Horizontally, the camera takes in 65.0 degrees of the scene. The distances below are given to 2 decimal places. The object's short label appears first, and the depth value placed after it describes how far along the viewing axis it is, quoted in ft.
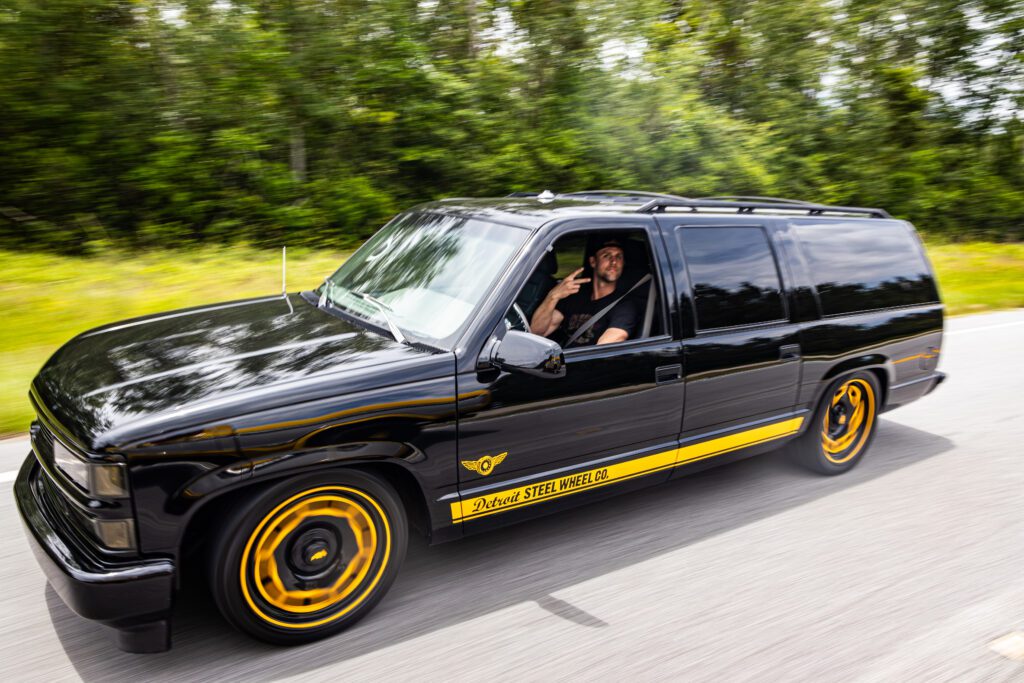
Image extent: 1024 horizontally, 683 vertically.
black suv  9.57
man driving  13.91
